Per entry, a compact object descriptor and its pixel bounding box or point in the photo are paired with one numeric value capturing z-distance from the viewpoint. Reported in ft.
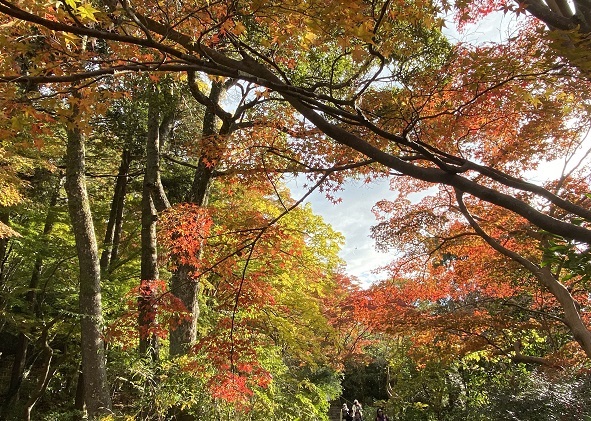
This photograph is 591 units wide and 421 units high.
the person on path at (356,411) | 42.50
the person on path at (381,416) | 40.20
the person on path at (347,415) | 43.15
